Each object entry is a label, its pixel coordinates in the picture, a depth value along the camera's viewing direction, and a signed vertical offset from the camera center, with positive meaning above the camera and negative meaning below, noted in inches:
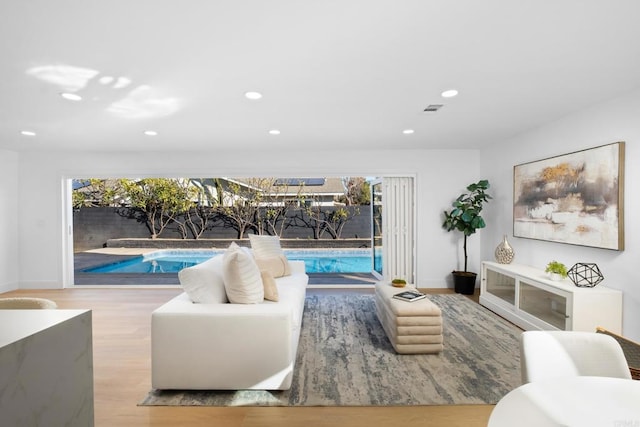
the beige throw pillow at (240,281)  97.4 -20.7
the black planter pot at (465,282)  193.2 -42.8
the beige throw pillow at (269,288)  112.7 -26.4
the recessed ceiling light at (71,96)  109.0 +41.0
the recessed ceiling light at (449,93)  109.0 +41.2
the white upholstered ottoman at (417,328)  111.4 -40.8
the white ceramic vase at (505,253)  162.9 -21.1
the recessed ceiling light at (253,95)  109.3 +41.1
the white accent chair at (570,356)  57.5 -26.5
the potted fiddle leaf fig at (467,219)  187.6 -4.1
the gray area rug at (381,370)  87.3 -50.5
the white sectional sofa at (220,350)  88.7 -37.8
